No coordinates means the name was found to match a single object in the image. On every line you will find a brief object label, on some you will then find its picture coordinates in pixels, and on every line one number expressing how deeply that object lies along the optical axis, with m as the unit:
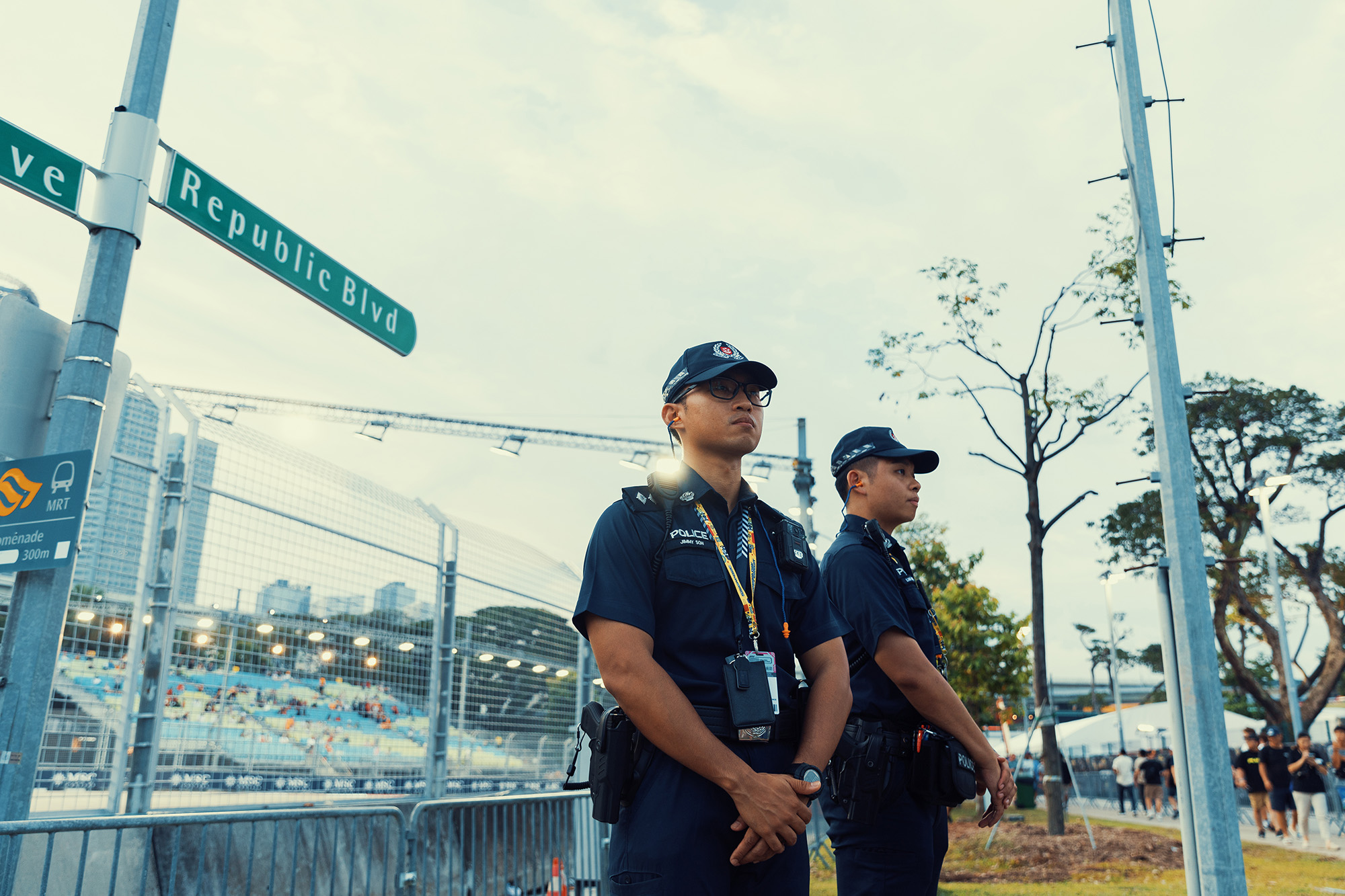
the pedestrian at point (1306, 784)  13.49
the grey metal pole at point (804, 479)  24.17
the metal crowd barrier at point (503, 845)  4.68
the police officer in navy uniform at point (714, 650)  2.07
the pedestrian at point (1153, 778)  20.36
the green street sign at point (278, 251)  4.01
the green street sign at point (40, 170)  3.38
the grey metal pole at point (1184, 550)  5.09
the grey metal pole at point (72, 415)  3.14
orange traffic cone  5.68
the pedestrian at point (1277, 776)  14.32
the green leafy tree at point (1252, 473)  26.19
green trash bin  22.50
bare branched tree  13.43
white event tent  25.81
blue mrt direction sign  3.27
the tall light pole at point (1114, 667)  34.77
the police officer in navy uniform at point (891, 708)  3.03
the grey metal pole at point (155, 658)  4.38
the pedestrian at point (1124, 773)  22.78
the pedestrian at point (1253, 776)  15.53
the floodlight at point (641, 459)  44.36
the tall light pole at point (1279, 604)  20.72
